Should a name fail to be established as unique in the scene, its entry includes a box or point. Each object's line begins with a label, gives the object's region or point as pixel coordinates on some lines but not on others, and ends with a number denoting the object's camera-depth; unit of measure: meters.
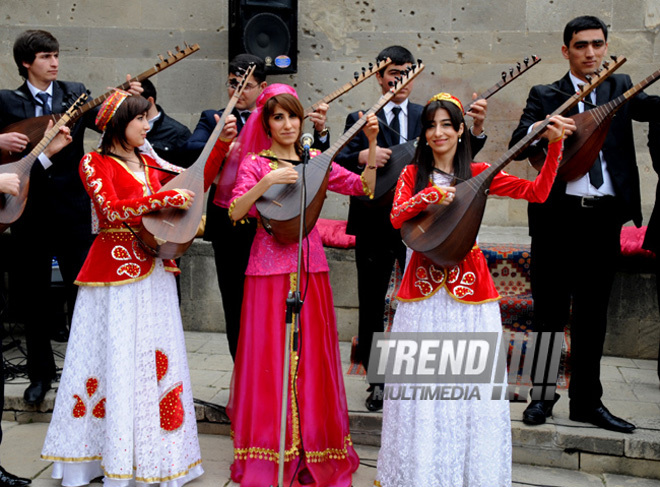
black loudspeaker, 5.75
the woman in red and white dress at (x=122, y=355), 3.24
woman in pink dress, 3.35
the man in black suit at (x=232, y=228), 3.94
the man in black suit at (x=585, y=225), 3.63
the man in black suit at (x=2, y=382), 3.15
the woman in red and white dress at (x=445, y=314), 3.01
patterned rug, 4.94
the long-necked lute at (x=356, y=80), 3.71
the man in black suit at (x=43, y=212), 4.16
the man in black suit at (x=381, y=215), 4.04
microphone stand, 2.74
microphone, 2.84
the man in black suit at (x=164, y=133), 4.64
